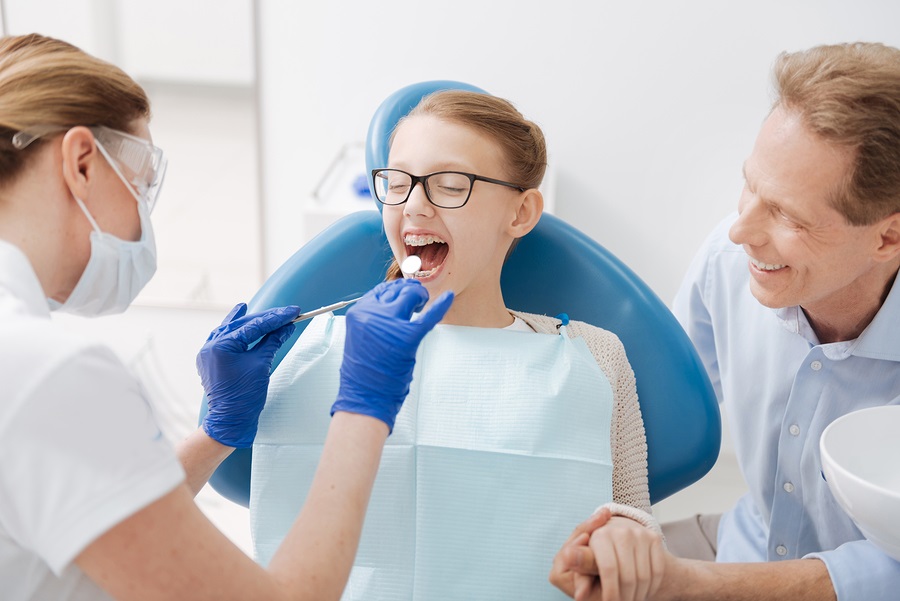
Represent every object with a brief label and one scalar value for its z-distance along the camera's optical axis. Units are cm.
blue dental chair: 135
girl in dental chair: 121
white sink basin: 102
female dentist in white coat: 77
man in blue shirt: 117
